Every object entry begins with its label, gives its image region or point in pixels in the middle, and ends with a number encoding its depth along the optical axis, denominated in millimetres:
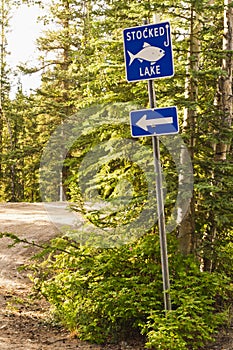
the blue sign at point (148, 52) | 9902
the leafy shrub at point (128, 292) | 11018
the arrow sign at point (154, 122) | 9838
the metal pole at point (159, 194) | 10051
